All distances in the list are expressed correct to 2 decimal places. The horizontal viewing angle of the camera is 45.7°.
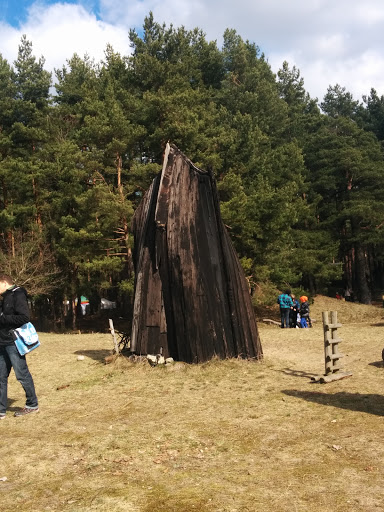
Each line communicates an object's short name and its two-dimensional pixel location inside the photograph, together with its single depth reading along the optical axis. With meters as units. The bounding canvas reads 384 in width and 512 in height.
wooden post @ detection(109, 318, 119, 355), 11.53
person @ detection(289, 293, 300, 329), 19.45
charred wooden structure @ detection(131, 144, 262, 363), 10.48
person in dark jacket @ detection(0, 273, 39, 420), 6.98
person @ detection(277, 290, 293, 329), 19.41
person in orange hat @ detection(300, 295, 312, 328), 19.33
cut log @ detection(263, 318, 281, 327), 24.95
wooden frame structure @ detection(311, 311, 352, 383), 8.82
